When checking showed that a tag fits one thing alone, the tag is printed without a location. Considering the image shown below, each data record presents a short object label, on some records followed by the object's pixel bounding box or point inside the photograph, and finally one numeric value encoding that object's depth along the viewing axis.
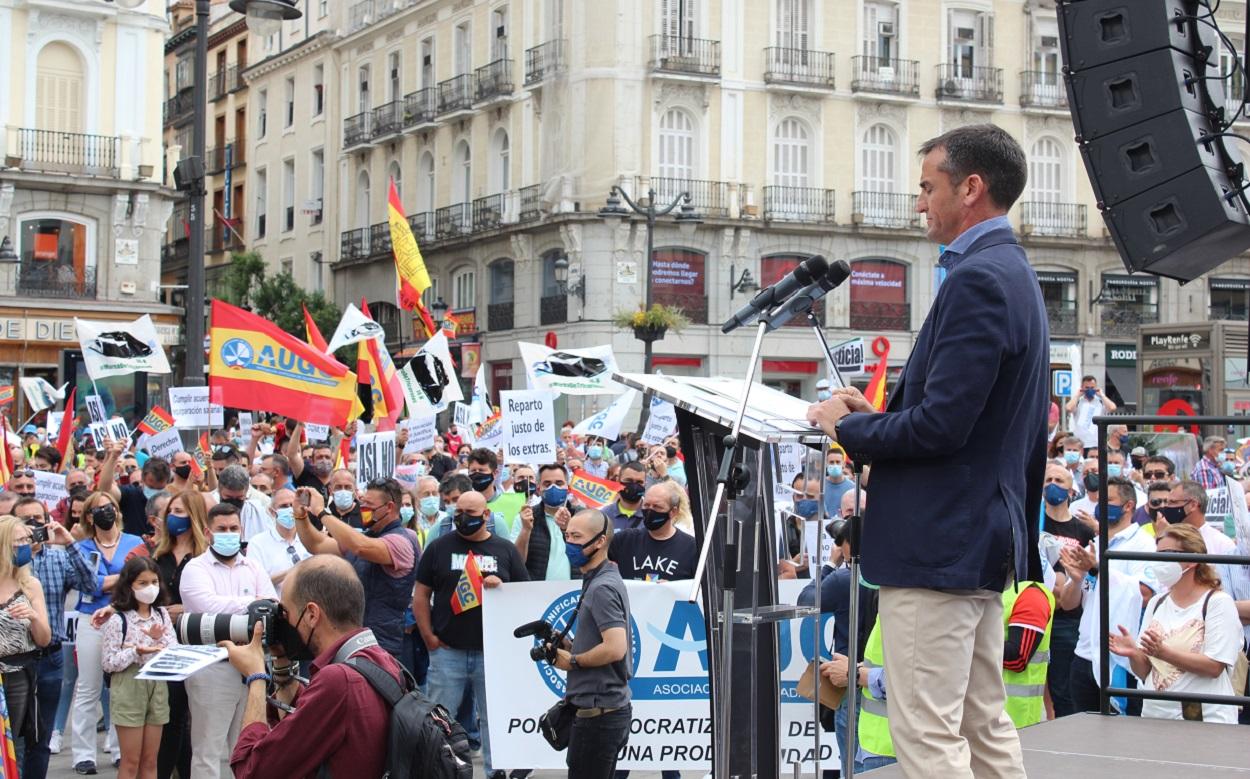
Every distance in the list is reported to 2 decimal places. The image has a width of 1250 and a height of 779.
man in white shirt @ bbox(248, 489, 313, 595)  10.70
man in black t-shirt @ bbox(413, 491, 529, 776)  10.04
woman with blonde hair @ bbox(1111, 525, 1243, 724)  7.41
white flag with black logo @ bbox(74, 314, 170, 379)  20.05
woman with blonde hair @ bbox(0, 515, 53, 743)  8.54
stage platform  5.76
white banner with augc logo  9.49
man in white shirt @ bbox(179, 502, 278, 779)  8.93
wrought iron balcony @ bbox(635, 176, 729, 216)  43.31
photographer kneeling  4.89
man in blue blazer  4.22
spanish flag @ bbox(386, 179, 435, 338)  20.30
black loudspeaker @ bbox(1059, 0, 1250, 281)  6.71
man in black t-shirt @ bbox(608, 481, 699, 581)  9.65
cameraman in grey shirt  7.92
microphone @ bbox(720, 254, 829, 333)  5.39
